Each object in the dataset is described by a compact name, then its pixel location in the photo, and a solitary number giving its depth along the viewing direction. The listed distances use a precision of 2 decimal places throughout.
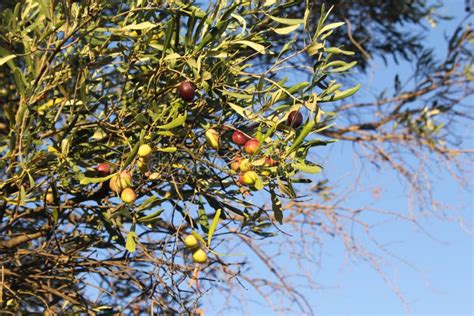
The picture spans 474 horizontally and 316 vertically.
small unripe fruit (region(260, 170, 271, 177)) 2.01
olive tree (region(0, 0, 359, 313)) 2.05
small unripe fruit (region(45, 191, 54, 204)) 2.48
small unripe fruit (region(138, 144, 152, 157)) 1.99
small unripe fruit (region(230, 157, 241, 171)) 2.09
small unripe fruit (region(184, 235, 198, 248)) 2.12
